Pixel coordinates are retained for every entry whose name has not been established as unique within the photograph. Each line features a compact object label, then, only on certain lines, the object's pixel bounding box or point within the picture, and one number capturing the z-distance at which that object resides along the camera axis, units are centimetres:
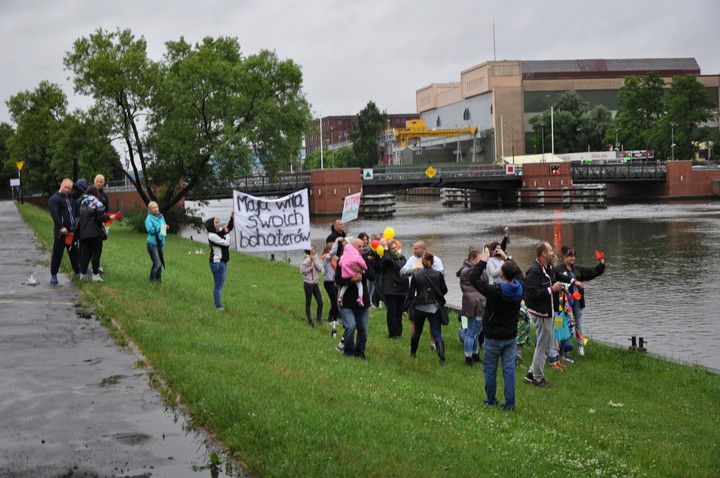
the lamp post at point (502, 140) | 14210
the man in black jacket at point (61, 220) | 1596
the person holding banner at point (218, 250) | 1569
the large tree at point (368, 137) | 14850
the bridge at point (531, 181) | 8825
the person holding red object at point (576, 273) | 1422
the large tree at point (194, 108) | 4547
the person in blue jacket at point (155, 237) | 1727
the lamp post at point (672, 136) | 10859
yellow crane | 14938
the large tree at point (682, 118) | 11075
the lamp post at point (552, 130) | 12631
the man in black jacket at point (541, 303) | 1258
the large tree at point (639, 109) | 11906
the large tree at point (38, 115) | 4850
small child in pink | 1261
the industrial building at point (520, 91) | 14400
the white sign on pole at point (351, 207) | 2748
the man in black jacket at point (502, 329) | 1059
